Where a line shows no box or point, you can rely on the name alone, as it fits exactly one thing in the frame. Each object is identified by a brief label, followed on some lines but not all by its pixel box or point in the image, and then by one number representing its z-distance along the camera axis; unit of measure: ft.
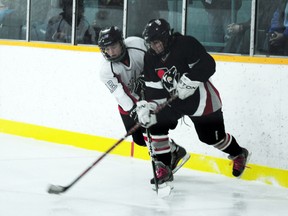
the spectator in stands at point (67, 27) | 40.68
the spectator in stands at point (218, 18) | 33.86
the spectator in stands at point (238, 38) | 32.86
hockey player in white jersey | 29.37
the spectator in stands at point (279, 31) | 31.42
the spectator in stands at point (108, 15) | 39.09
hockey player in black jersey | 28.25
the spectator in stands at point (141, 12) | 36.73
